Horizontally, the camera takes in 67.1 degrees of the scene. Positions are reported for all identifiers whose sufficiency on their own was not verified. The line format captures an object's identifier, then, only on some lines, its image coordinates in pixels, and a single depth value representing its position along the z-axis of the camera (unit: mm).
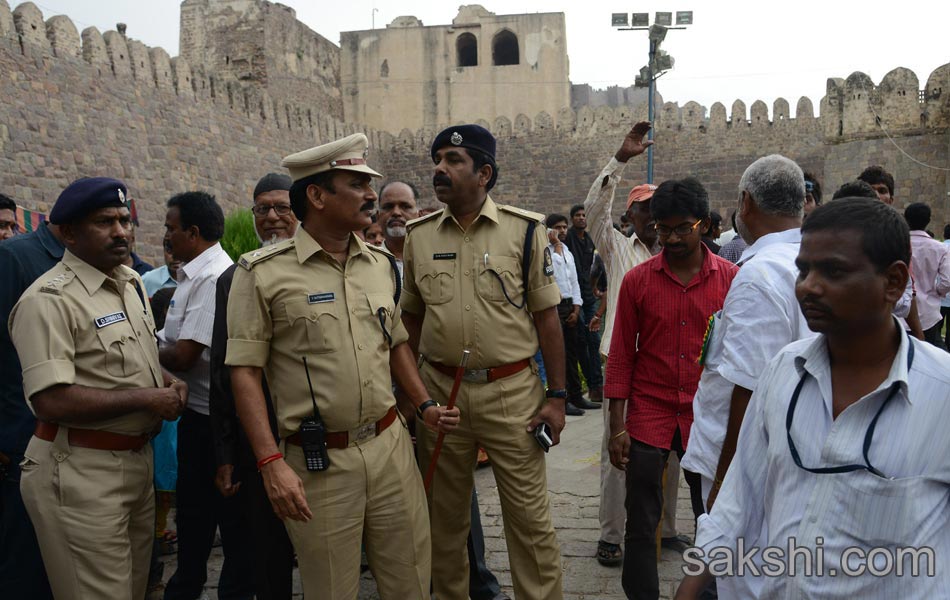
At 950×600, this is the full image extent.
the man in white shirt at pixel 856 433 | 1239
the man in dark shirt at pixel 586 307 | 7395
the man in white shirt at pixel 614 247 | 3461
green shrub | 9133
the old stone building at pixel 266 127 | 11203
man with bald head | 4027
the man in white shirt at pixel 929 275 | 5047
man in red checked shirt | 2701
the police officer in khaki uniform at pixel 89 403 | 2285
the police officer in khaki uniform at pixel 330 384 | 2193
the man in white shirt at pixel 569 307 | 6863
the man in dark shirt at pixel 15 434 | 2568
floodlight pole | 15359
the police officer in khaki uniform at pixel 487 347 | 2719
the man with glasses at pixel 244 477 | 2576
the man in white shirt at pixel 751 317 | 2041
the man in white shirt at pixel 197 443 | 2990
